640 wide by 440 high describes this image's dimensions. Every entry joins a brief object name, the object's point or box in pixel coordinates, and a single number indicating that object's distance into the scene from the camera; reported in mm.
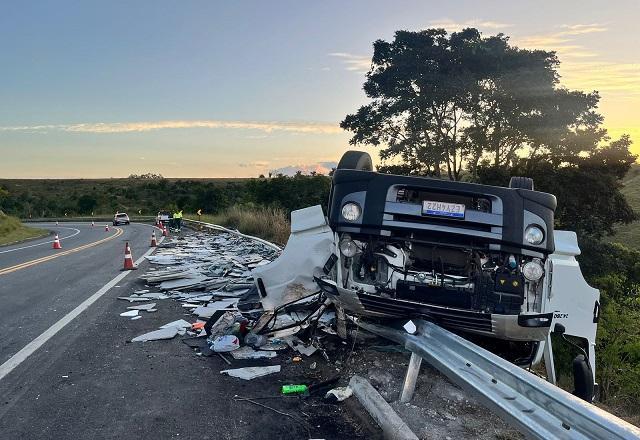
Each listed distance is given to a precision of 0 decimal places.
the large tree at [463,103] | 31094
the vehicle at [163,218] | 33206
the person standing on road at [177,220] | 30812
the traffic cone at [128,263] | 12700
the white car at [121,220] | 46688
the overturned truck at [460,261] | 4348
